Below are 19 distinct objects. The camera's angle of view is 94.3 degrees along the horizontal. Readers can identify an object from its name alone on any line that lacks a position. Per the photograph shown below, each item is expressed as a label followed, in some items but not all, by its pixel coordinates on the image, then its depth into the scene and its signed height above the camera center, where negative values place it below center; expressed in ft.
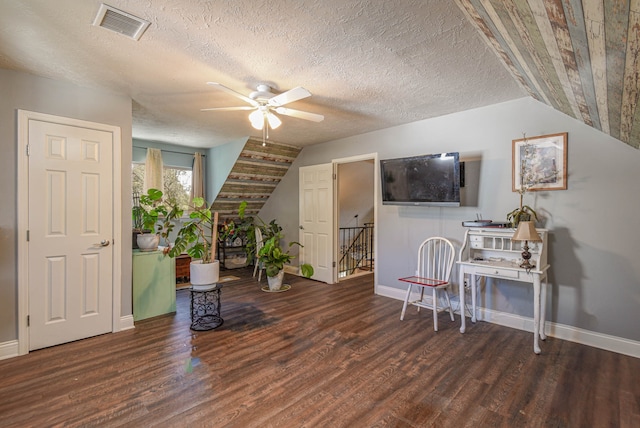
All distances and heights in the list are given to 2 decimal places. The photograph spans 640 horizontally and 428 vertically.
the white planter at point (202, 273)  10.19 -2.10
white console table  8.67 -1.59
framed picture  9.37 +1.70
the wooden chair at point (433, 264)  11.02 -2.03
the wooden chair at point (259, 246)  16.99 -1.91
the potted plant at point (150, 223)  10.87 -0.40
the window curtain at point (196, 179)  18.80 +2.12
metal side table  10.34 -3.84
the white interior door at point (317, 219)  16.38 -0.35
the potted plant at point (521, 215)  9.55 -0.01
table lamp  8.45 -0.61
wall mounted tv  10.85 +1.35
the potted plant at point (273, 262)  14.93 -2.54
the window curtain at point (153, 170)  17.16 +2.45
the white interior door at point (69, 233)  8.54 -0.67
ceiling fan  8.52 +3.23
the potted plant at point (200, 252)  10.23 -1.45
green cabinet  10.77 -2.73
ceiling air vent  5.62 +3.80
